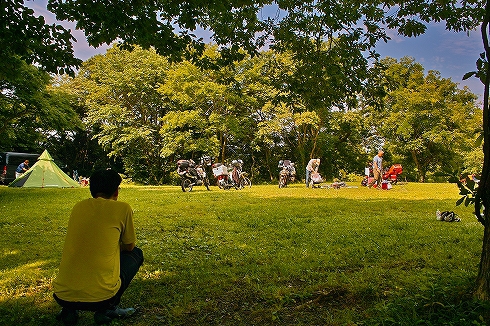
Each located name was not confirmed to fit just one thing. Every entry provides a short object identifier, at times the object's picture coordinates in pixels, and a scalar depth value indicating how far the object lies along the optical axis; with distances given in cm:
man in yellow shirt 262
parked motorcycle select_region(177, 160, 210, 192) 1526
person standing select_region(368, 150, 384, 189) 1572
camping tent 1766
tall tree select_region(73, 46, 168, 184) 2678
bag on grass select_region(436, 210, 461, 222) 733
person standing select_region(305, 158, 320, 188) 1791
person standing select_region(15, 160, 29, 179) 2040
